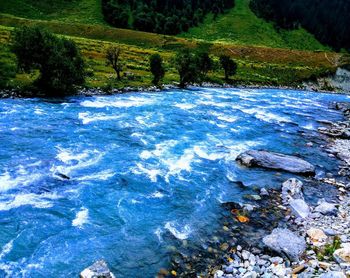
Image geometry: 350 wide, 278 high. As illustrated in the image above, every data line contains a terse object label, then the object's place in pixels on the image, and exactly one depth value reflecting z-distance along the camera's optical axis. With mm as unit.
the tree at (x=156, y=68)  66688
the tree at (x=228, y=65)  90000
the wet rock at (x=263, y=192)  24184
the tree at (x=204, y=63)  82438
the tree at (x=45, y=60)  49062
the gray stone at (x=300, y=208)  21141
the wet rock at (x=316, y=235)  18203
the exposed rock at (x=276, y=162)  28942
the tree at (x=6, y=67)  48297
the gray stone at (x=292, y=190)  23641
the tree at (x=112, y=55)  68312
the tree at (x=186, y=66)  70688
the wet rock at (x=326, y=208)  21466
